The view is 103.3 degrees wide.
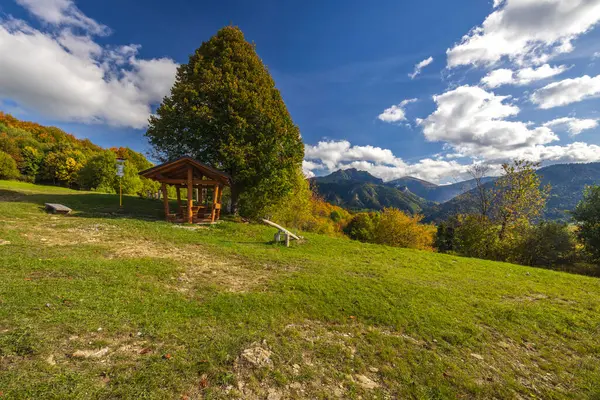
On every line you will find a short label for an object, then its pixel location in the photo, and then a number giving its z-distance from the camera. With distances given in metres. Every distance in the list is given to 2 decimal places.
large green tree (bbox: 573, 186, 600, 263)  20.53
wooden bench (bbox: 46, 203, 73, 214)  14.67
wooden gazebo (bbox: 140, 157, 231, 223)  16.06
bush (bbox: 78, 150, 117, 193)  50.12
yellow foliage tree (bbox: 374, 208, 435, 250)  31.14
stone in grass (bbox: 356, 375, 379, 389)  3.99
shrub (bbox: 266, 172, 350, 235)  24.83
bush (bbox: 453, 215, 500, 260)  22.42
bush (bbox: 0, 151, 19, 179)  47.38
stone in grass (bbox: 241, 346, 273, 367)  4.18
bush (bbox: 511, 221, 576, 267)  21.19
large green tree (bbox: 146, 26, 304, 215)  18.09
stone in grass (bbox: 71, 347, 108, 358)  3.81
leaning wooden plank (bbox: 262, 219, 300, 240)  14.12
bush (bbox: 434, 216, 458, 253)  45.03
